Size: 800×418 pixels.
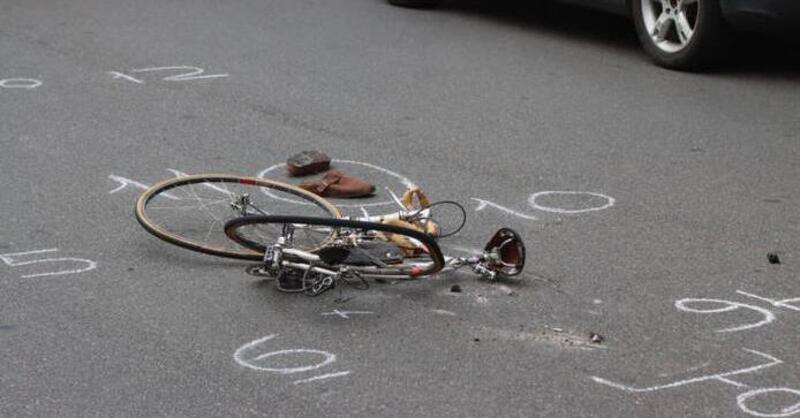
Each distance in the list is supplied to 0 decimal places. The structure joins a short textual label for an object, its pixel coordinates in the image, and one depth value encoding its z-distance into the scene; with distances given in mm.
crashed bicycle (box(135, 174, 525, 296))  11102
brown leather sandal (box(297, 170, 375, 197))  13716
